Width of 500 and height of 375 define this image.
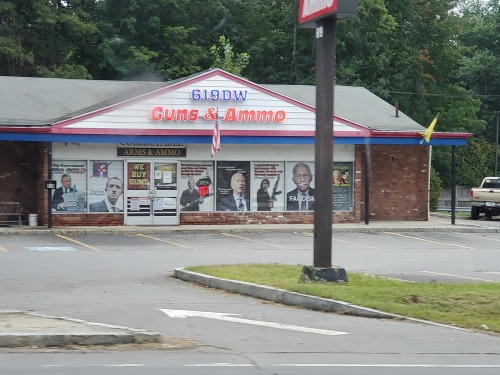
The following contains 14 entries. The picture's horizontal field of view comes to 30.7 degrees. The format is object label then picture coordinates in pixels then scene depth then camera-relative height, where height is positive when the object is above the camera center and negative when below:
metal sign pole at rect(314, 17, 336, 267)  15.94 +0.99
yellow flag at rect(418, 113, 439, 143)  34.03 +2.36
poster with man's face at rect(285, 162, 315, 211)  33.97 +0.37
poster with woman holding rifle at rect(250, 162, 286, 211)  33.56 +0.35
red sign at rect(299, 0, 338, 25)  15.48 +3.27
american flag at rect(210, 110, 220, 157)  31.31 +1.91
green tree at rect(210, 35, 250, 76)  47.34 +7.28
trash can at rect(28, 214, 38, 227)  30.77 -0.88
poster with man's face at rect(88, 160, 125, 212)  31.56 +0.30
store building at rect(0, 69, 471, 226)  31.14 +1.57
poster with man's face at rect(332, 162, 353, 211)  34.59 +0.35
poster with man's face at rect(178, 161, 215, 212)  32.75 +0.33
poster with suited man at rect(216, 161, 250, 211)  33.22 +0.35
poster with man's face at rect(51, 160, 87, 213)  31.14 +0.29
